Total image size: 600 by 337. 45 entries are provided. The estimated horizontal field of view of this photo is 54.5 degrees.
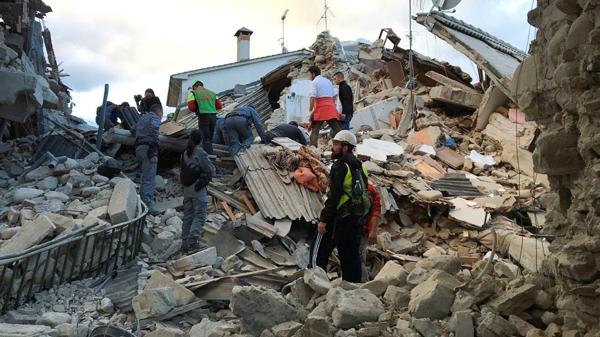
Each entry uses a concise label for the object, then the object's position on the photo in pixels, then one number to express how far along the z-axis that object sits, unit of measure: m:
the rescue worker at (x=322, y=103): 11.41
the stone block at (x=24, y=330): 5.23
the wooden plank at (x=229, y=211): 9.39
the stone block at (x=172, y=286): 6.56
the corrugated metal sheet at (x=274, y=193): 9.38
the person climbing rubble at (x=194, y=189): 7.97
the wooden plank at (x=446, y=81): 16.08
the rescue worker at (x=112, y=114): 12.58
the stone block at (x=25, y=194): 9.27
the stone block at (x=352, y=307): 4.51
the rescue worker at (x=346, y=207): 6.29
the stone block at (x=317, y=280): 5.27
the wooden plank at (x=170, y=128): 11.15
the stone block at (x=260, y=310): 4.90
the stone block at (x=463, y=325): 4.09
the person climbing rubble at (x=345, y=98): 11.95
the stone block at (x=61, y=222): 7.21
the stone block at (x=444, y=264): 5.38
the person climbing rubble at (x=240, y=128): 10.98
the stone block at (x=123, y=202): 7.79
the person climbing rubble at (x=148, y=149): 9.30
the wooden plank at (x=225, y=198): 9.86
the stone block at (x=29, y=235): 6.70
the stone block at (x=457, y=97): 15.21
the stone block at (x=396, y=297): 4.79
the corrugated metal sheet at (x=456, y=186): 10.88
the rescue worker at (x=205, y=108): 10.91
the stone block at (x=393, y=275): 5.25
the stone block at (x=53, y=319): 5.82
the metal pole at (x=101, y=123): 11.80
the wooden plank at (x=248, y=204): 9.74
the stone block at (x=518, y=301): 4.11
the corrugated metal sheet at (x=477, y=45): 13.32
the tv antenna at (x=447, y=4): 8.65
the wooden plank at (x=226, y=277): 6.87
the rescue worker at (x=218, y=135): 11.91
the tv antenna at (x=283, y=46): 28.19
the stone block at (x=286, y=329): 4.60
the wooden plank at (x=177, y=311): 6.13
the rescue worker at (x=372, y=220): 6.92
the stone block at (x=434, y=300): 4.43
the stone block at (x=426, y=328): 4.20
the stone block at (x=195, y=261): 7.64
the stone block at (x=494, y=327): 3.97
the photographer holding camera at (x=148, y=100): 10.76
